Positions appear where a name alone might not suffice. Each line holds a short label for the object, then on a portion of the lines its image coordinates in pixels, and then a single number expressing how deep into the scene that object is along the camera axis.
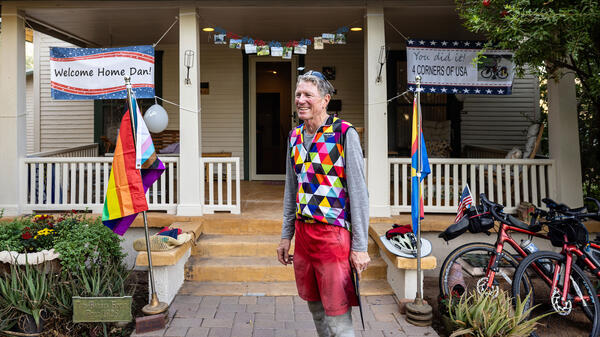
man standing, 2.37
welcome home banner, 5.40
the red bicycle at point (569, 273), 3.51
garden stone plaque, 3.32
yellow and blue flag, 3.63
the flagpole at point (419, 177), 3.72
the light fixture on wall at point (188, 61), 5.42
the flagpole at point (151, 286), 3.54
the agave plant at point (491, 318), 3.08
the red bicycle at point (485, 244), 3.73
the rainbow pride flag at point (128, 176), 3.45
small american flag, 3.87
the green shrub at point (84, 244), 3.79
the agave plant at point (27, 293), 3.47
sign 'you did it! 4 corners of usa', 5.52
